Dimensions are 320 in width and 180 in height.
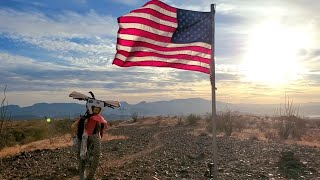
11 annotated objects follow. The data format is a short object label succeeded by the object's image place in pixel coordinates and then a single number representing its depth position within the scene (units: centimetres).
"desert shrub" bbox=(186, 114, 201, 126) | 2890
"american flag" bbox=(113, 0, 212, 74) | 590
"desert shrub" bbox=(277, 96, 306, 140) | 1900
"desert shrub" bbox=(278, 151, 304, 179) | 887
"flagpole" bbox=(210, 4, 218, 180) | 554
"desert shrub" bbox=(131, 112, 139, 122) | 3661
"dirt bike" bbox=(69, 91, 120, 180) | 729
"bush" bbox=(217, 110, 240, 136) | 2068
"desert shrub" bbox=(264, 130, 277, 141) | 1851
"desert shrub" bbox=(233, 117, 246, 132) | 2376
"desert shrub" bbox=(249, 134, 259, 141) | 1693
